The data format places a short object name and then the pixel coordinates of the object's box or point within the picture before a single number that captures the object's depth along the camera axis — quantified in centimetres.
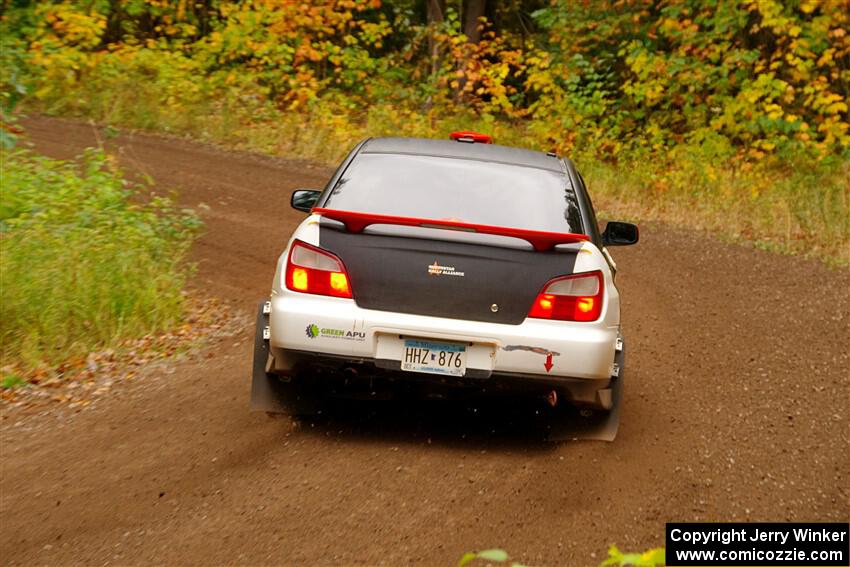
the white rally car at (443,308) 1155
